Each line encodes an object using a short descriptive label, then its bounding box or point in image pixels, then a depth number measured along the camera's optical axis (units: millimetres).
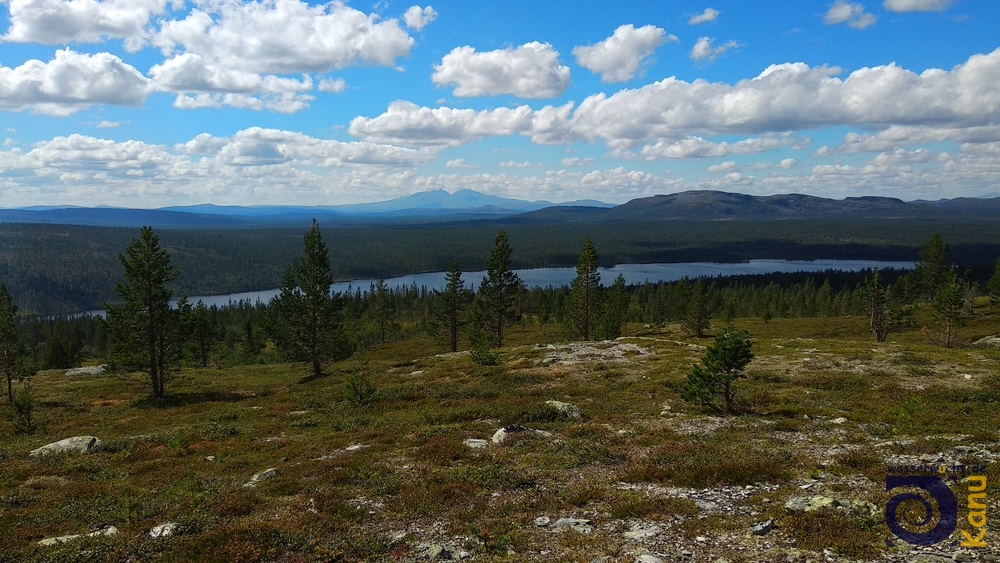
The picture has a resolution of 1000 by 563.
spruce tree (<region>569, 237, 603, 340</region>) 68312
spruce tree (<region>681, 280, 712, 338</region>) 91875
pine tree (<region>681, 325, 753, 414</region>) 24031
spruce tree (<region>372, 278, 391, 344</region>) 121988
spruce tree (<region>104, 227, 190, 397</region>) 41750
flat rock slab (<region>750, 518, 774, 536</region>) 11680
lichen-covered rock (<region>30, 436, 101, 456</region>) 24719
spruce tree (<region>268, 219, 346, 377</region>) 52625
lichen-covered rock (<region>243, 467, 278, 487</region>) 18347
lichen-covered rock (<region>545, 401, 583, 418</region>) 27039
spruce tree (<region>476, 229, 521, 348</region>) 67062
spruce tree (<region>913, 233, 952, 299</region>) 118188
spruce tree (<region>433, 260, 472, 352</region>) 66812
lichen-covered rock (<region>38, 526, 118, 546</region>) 13320
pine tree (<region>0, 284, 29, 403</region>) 45666
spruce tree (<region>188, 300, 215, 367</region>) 85312
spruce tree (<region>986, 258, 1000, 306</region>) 95188
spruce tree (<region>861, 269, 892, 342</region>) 67938
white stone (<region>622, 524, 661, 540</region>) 12172
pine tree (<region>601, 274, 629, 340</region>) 81500
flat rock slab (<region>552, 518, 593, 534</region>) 12930
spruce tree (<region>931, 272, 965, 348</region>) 59469
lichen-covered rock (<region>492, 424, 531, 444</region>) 22552
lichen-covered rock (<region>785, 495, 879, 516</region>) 12383
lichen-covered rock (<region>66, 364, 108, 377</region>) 66250
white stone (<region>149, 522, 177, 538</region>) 13508
